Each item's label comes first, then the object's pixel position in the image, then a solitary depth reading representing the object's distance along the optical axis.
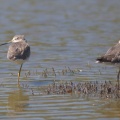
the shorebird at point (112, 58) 11.77
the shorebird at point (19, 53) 12.33
